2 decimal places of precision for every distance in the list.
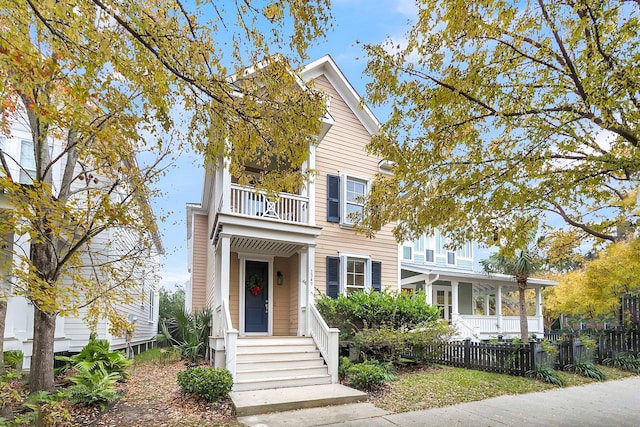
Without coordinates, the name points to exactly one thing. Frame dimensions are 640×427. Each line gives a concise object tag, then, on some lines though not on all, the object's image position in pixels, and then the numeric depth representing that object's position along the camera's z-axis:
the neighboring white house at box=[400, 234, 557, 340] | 17.25
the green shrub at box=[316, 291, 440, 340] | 10.46
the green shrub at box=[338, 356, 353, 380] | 8.79
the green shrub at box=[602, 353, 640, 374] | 11.34
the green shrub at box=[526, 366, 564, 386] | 8.92
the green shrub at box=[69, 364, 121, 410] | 6.34
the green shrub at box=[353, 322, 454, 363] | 9.95
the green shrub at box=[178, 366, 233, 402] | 6.74
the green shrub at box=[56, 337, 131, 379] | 8.10
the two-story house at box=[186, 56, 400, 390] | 8.64
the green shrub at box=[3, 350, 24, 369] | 8.29
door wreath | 11.70
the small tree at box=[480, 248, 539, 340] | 15.81
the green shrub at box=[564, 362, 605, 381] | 9.87
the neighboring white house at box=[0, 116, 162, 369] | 9.20
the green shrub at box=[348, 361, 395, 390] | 7.80
